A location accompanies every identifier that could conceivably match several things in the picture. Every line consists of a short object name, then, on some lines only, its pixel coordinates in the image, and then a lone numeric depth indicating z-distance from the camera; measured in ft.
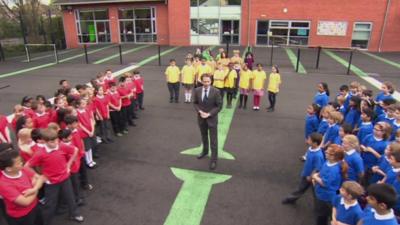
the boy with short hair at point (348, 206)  10.67
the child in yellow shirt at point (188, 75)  34.81
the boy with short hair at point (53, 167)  13.60
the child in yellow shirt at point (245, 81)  32.01
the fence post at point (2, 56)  70.78
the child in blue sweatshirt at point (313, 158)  14.64
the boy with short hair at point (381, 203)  9.42
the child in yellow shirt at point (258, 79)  31.68
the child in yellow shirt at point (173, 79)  34.06
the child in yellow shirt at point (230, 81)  32.63
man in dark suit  20.17
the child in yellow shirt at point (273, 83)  30.86
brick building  81.10
